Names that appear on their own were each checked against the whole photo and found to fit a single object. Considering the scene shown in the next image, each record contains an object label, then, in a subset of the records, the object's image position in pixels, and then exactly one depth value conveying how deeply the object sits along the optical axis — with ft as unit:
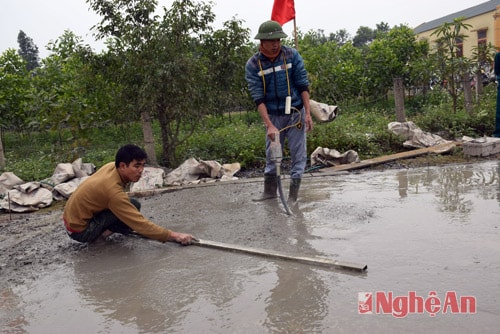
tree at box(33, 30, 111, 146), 24.04
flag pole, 26.48
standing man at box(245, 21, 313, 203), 15.16
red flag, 27.30
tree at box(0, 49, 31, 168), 46.70
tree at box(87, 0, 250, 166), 22.77
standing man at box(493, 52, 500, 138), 19.22
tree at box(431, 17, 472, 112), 30.71
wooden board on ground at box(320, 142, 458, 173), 22.02
